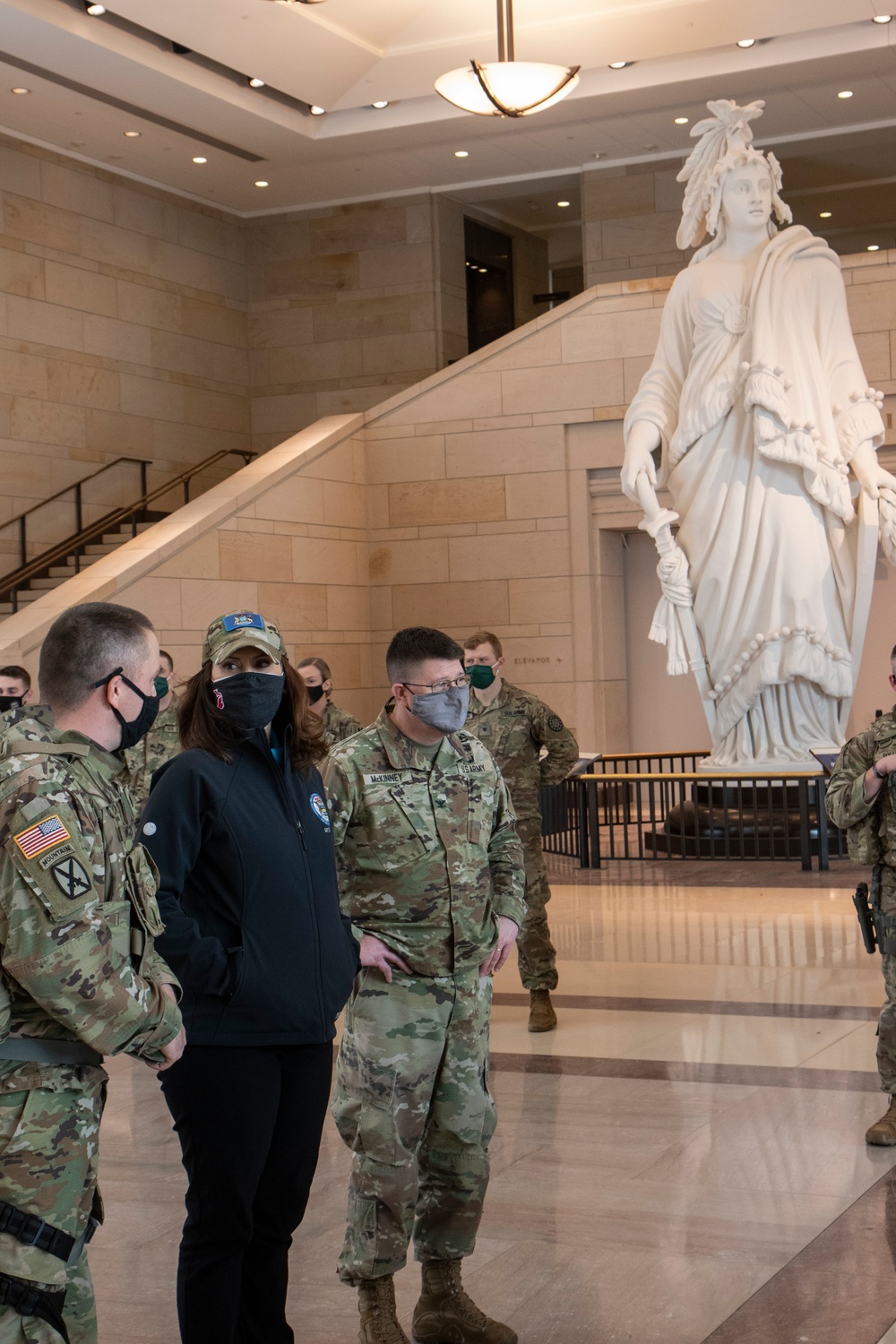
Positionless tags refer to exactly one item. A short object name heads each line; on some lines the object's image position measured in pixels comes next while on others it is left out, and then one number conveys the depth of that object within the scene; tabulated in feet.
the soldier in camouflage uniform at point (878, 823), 16.33
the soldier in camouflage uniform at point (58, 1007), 8.02
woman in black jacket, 9.89
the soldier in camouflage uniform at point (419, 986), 11.46
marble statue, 40.50
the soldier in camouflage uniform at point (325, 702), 25.68
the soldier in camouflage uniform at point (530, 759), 22.54
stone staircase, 59.47
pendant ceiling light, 42.70
